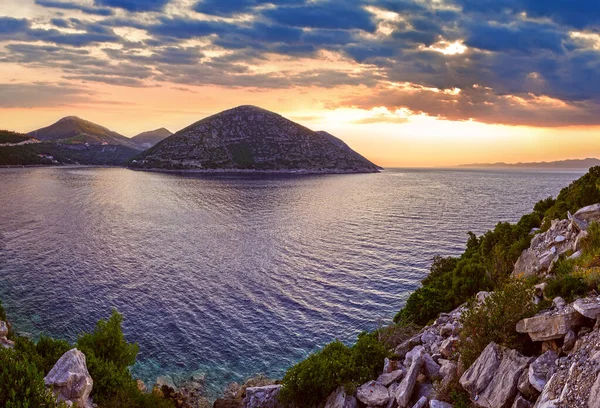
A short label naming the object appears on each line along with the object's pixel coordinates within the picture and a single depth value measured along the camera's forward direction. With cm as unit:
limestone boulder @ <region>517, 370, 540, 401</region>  1405
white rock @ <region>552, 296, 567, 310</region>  1669
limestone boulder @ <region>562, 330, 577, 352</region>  1452
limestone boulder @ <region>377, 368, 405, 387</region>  2134
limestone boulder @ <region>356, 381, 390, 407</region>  2011
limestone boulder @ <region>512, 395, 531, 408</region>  1383
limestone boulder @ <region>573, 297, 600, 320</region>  1442
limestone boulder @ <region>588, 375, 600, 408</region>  1140
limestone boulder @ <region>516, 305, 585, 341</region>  1500
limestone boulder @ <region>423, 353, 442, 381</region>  1925
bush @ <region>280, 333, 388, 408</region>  2278
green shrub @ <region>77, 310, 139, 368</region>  2981
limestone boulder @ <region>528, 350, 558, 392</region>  1386
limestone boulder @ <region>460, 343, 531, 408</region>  1485
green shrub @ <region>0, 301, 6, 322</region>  4169
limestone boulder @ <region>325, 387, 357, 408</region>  2094
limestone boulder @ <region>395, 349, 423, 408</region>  1862
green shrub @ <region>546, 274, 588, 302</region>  1706
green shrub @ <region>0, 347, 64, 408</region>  1855
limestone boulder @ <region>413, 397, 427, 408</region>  1739
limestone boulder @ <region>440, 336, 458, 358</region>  2089
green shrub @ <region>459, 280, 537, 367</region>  1717
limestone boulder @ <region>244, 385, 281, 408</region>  2552
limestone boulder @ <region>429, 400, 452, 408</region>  1629
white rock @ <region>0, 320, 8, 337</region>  3400
